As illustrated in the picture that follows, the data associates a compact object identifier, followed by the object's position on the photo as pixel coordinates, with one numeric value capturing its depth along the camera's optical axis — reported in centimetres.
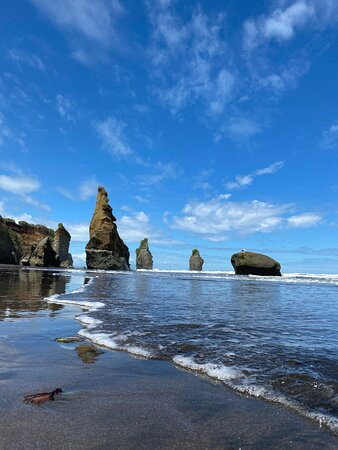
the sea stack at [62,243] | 7706
